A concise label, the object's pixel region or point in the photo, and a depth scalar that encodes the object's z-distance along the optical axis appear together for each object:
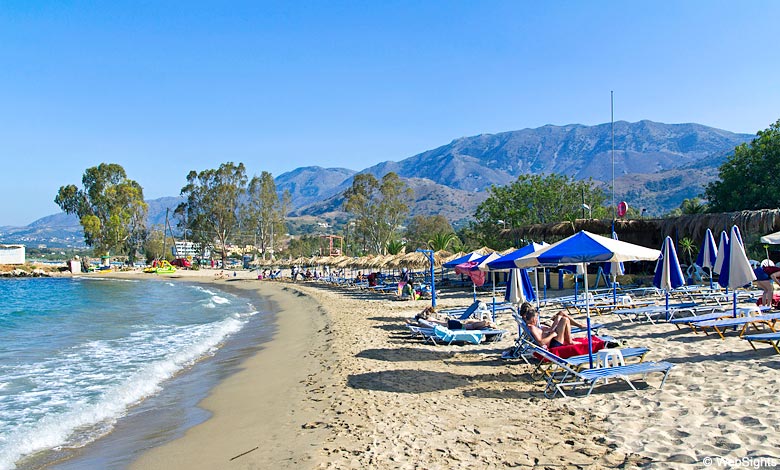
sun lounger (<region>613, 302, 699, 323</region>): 10.85
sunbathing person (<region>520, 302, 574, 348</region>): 7.27
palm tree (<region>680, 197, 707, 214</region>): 37.04
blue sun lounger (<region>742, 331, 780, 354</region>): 6.97
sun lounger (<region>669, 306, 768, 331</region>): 8.94
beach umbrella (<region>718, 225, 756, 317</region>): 8.70
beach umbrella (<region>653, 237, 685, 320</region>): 10.97
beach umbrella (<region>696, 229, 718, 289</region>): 12.62
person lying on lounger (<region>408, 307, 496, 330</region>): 10.34
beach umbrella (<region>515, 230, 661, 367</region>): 6.48
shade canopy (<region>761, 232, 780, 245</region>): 11.95
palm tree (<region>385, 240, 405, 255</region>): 40.09
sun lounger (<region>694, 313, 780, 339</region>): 8.15
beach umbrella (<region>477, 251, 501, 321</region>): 14.76
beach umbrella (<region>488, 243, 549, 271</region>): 9.45
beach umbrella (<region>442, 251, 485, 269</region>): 16.15
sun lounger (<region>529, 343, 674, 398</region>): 5.92
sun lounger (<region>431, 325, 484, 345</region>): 10.01
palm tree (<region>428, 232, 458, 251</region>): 34.53
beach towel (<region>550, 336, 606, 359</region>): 6.99
